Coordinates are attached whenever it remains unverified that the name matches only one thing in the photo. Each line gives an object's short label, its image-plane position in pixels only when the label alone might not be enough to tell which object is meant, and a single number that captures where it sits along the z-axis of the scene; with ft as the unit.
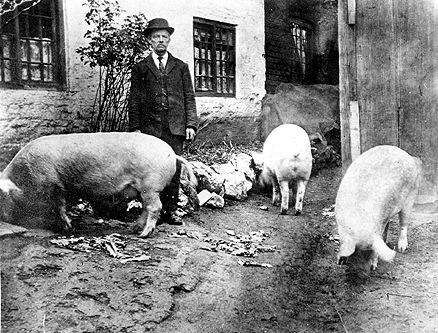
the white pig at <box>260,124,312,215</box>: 24.36
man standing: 20.89
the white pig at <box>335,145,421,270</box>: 14.79
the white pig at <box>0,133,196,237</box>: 16.93
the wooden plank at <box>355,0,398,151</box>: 23.97
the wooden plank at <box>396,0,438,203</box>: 23.15
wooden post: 24.81
